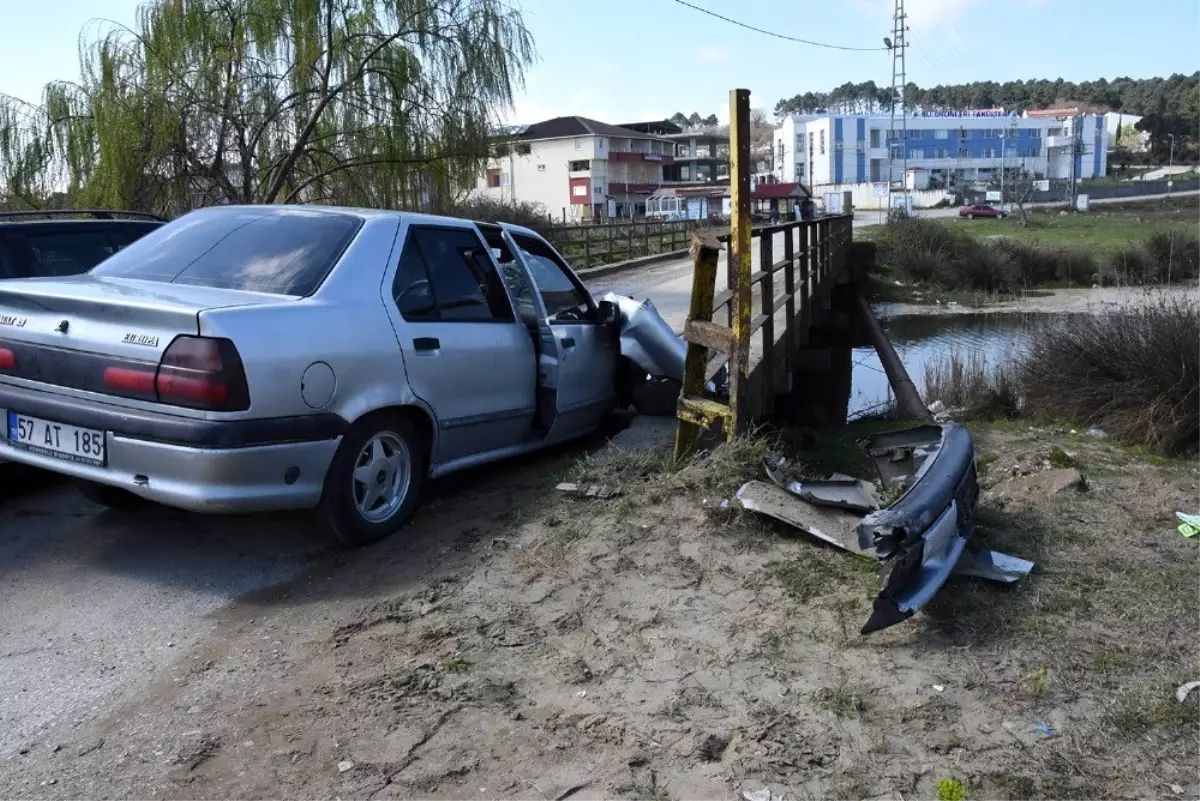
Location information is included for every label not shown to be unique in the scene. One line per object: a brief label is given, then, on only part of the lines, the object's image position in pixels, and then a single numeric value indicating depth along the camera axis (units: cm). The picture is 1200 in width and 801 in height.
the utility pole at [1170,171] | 9317
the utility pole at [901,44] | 7219
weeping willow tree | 1280
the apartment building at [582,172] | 8119
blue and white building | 10412
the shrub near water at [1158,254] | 2407
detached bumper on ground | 366
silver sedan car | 414
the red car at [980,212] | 6881
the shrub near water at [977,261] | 3189
